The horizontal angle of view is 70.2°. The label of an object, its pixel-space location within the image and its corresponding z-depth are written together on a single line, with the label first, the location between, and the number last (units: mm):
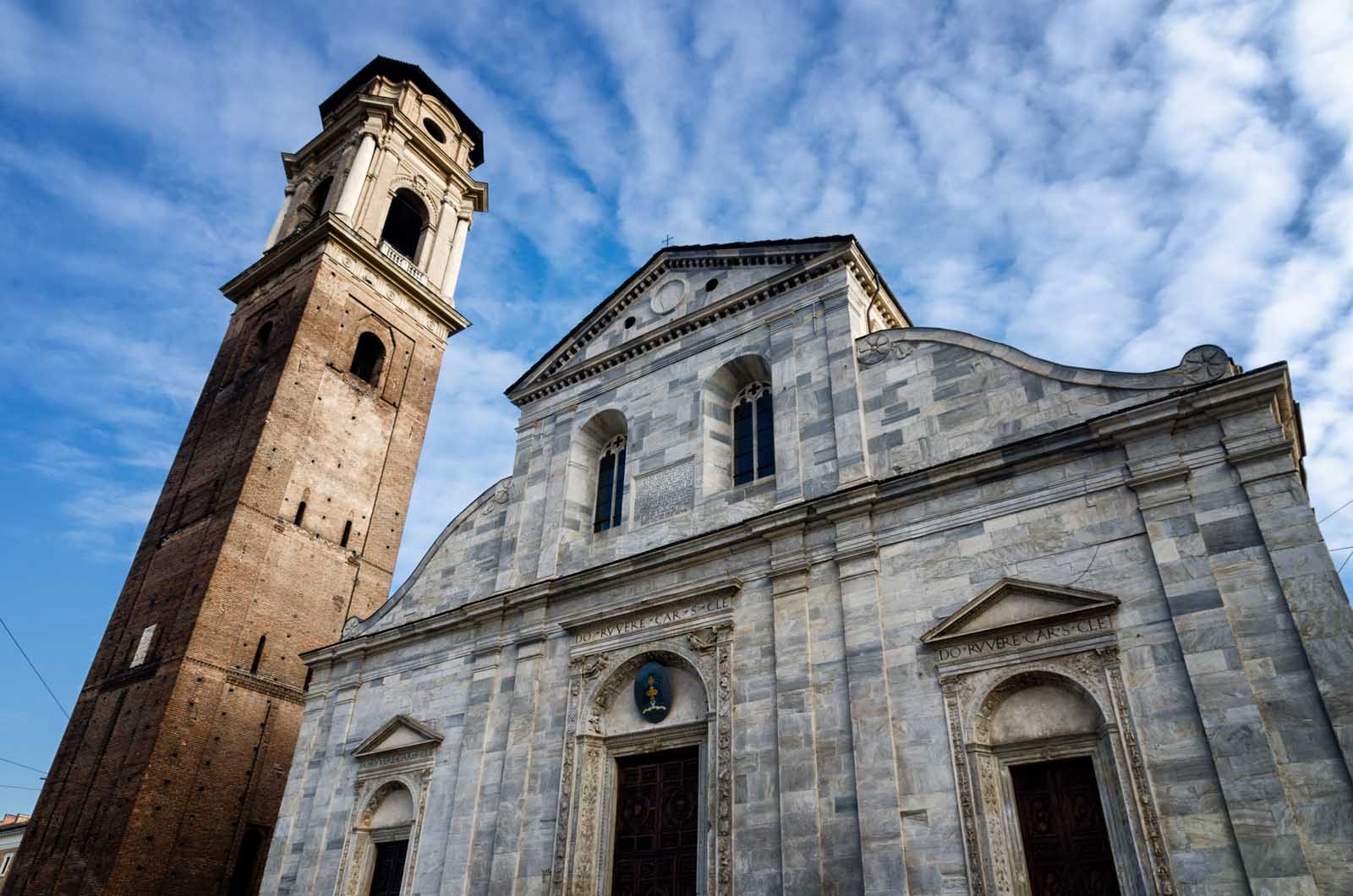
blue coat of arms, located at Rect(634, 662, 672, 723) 14602
